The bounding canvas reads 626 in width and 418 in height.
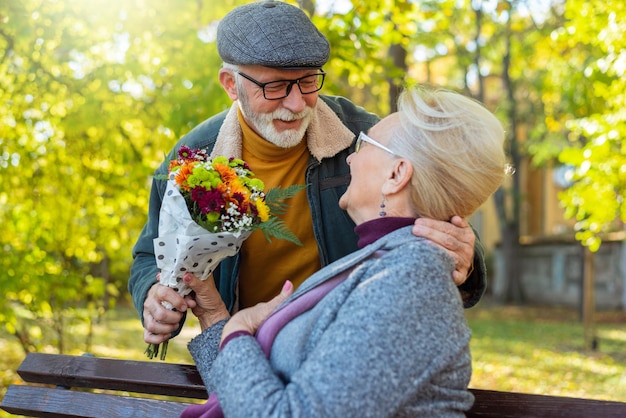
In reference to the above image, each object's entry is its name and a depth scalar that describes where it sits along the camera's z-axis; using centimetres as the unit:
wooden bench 243
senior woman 174
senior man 276
